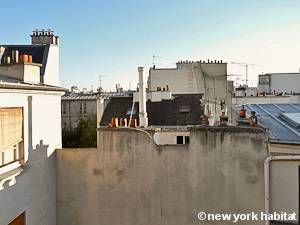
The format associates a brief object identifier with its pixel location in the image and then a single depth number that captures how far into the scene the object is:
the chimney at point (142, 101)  16.00
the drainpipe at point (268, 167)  7.12
